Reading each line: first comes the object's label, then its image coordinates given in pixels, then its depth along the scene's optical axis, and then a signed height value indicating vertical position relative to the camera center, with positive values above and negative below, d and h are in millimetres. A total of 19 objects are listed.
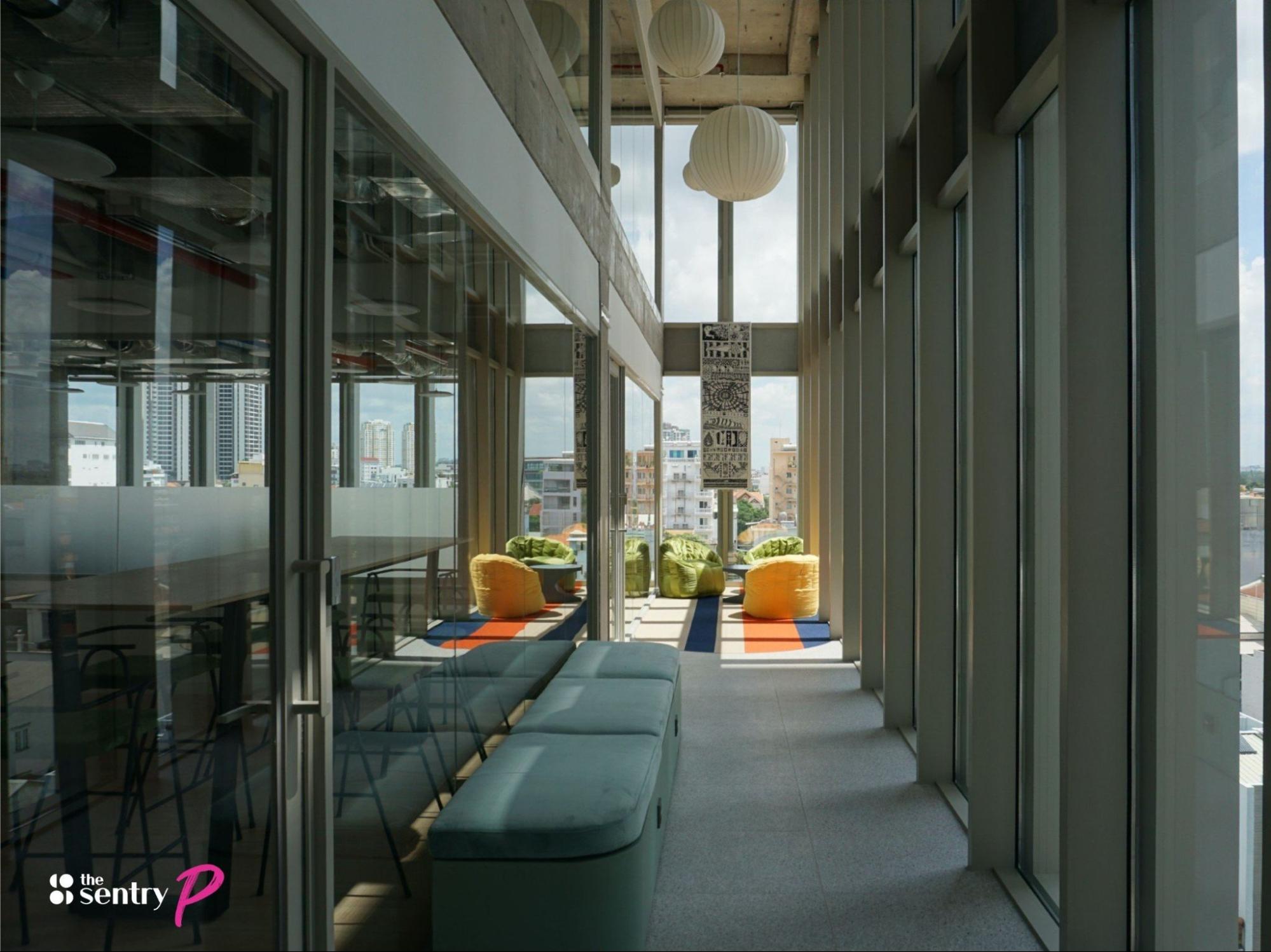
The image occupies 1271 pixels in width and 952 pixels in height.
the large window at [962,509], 4102 -143
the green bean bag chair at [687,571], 10859 -1119
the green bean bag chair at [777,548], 10773 -836
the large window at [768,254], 11719 +2909
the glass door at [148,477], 1154 +1
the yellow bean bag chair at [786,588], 9234 -1122
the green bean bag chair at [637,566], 8711 -899
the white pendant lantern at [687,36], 6434 +3143
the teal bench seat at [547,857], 2408 -1020
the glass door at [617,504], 7457 -226
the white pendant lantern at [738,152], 6719 +2421
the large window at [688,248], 11812 +3026
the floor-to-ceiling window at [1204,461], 1916 +38
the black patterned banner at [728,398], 11680 +1023
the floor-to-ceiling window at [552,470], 4227 +39
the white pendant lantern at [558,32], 4531 +2397
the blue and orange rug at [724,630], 7949 -1460
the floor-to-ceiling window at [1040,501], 2984 -78
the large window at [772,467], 11922 +138
